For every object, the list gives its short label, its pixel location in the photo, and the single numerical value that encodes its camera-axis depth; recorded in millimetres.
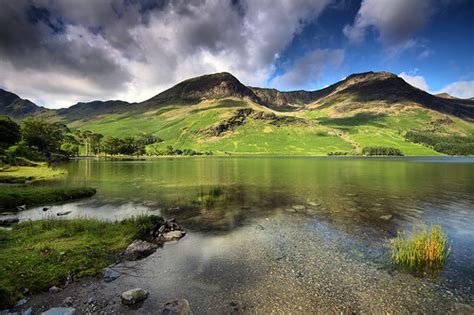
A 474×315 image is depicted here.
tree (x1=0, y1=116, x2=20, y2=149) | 109312
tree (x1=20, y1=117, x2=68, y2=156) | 132750
